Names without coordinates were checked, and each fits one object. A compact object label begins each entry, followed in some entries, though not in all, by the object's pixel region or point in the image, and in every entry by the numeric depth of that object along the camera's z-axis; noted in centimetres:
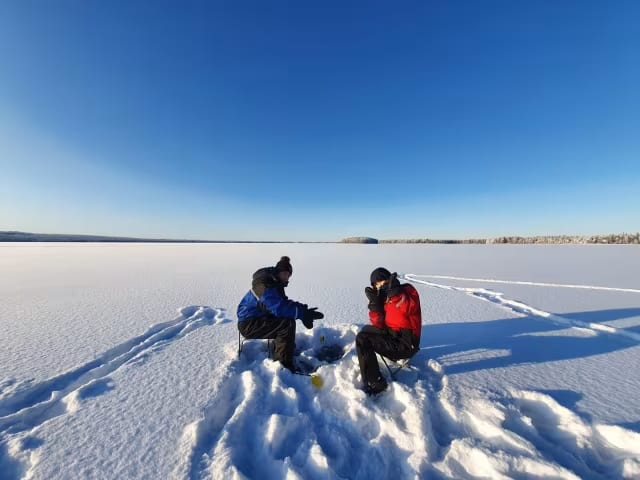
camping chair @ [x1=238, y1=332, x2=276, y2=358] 358
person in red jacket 281
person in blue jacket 320
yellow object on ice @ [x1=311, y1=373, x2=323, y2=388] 288
